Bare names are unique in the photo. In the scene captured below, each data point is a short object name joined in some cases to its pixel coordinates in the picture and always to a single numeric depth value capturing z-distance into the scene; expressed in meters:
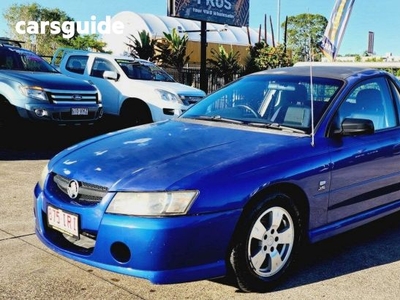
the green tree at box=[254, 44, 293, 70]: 20.66
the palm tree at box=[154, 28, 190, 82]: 19.09
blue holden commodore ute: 2.83
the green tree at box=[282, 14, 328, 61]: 71.56
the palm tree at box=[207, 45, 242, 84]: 19.19
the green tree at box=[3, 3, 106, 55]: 47.81
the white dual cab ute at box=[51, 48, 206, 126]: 9.95
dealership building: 35.16
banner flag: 13.59
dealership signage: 15.77
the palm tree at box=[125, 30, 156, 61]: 19.36
